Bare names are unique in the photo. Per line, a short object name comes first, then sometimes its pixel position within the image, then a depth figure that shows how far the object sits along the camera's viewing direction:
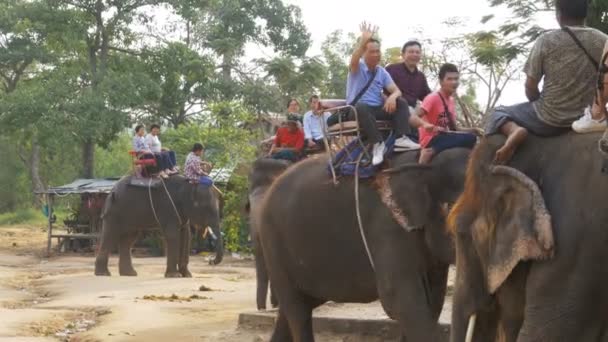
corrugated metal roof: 28.89
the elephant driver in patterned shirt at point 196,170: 21.11
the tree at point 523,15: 15.46
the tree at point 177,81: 33.69
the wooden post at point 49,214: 28.98
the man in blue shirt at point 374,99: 8.11
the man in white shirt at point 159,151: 21.41
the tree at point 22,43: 33.53
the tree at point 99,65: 32.56
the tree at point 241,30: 39.75
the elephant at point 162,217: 20.97
